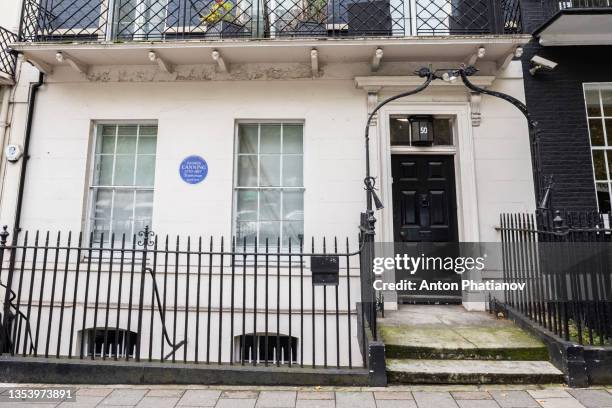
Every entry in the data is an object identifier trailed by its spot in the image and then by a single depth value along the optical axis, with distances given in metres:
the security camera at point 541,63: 5.63
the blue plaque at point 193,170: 5.73
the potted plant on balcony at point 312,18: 5.96
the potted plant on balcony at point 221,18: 5.90
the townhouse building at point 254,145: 5.45
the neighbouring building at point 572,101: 5.59
